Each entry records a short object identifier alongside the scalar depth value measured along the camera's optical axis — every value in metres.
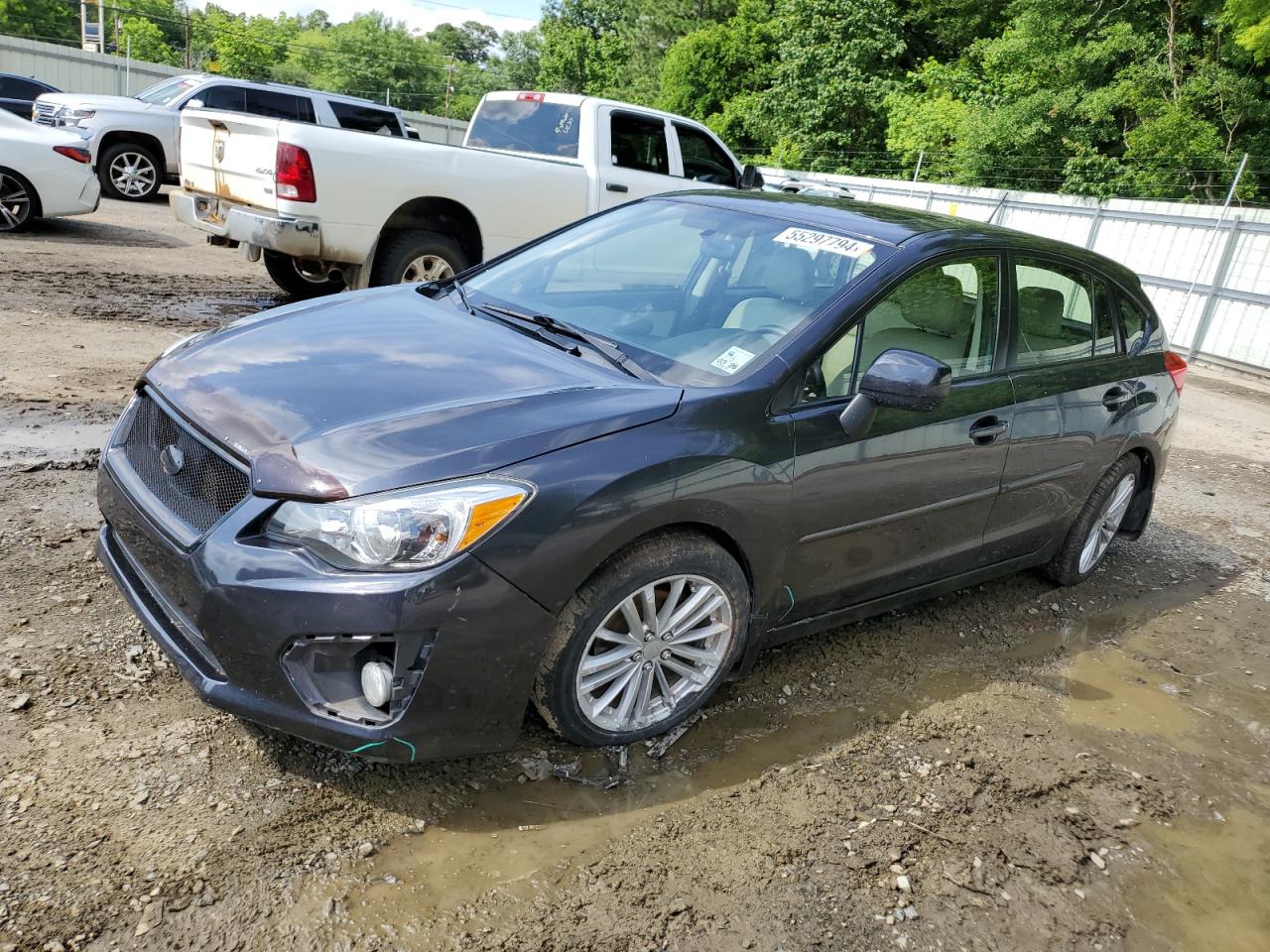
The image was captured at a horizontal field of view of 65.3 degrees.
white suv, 13.69
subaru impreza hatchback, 2.47
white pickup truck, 6.98
